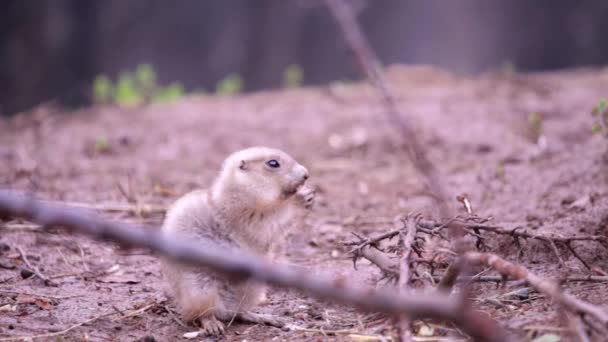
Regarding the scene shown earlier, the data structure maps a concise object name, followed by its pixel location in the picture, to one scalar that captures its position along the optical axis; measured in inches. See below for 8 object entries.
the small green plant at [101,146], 595.8
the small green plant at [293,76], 855.1
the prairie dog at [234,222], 270.5
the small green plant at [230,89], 831.3
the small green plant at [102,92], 783.7
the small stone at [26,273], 310.7
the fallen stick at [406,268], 193.5
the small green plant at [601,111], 341.4
